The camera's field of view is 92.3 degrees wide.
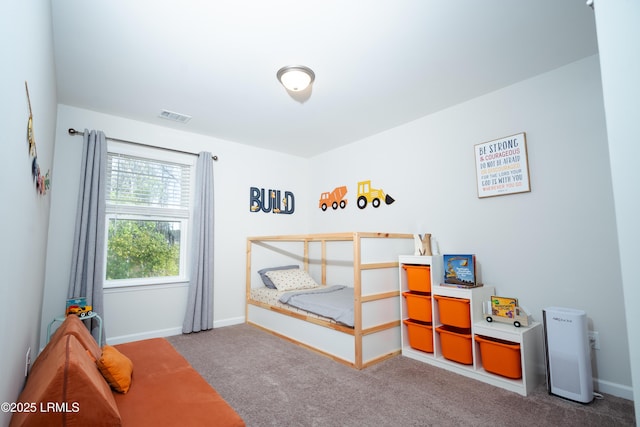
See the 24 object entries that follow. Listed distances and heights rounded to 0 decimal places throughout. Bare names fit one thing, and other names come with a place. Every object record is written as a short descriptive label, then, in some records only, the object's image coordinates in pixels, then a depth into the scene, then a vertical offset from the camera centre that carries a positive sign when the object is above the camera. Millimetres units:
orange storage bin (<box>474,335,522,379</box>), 2121 -843
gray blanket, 2688 -615
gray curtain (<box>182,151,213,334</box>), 3486 -212
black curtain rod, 2996 +1056
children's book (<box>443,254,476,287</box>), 2561 -268
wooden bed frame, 2570 -745
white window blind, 3279 +622
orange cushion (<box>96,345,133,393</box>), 1426 -620
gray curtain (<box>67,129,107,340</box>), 2873 +109
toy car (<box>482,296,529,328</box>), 2281 -596
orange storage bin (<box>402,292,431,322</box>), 2699 -606
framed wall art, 2547 +615
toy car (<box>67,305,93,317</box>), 2594 -592
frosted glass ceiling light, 2350 +1272
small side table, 2508 -663
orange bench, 1002 -592
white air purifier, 1958 -767
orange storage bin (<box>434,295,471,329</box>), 2441 -594
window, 3262 +264
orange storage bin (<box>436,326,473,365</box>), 2393 -849
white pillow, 3787 -513
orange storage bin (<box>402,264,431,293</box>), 2732 -352
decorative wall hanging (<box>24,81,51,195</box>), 1262 +399
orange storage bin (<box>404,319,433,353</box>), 2652 -849
